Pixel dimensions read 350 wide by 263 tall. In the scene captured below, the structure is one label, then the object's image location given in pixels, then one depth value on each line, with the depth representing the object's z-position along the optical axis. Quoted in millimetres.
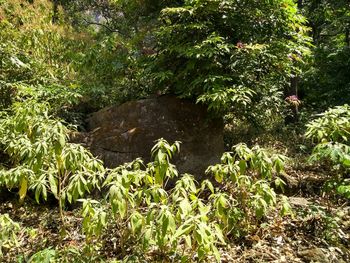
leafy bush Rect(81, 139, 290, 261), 2514
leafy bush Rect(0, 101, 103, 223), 2802
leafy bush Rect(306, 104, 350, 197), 3273
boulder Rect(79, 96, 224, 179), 4617
